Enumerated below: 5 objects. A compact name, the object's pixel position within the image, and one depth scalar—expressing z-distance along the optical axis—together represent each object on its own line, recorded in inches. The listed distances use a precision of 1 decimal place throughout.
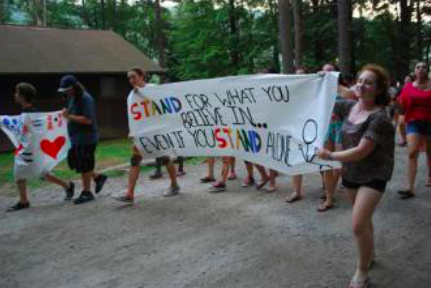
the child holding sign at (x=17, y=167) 263.6
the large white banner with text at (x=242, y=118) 187.8
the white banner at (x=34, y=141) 263.8
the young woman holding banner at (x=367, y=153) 130.7
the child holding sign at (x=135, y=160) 250.0
